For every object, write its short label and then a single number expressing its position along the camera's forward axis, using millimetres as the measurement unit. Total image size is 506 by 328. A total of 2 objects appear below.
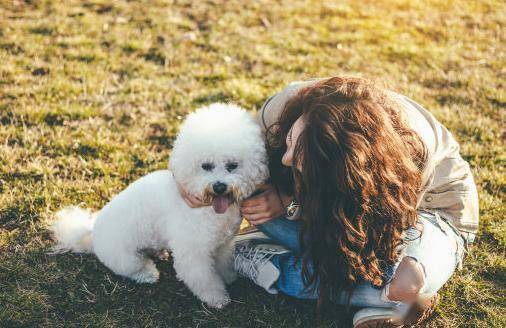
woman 2264
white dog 2457
